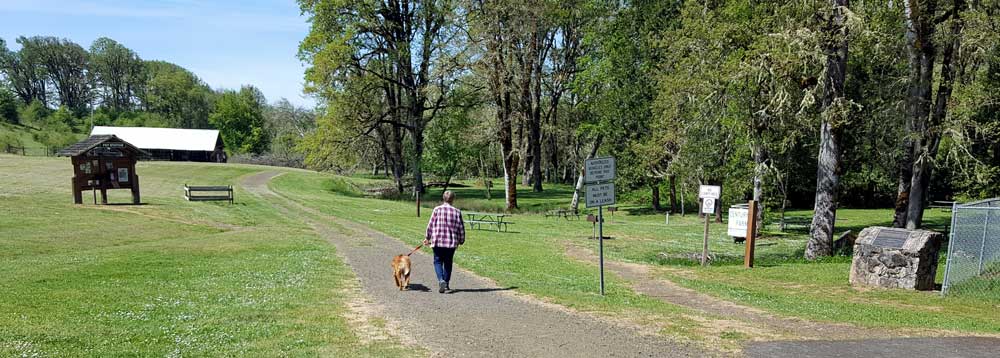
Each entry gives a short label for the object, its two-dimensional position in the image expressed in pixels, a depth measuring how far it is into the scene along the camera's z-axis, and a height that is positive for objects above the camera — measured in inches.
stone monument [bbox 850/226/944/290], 474.3 -92.8
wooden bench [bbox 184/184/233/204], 1246.9 -117.9
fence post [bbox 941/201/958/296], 429.3 -76.3
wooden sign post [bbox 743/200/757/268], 604.4 -81.2
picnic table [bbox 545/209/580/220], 1327.5 -163.4
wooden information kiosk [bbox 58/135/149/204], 1050.1 -49.1
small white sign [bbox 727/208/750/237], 855.7 -115.3
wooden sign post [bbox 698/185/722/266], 604.7 -55.0
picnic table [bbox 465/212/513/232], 1011.3 -146.2
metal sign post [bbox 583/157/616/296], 410.6 -26.6
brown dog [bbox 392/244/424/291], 410.0 -90.9
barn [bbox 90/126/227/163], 3157.0 -22.2
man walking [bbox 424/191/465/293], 391.2 -62.6
